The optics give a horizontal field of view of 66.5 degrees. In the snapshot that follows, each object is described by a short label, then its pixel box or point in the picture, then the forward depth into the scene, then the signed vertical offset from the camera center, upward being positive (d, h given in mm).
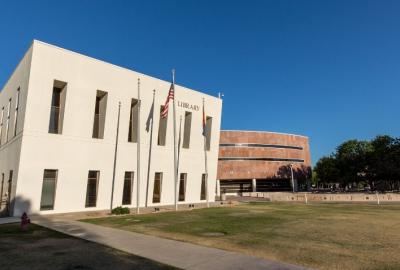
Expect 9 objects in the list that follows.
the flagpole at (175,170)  30350 +1227
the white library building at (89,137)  24266 +3899
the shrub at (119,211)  24797 -2543
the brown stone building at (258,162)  86375 +6385
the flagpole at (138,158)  28109 +2036
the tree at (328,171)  88875 +4653
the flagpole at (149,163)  31641 +1794
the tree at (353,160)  81562 +7037
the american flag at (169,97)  28236 +7831
